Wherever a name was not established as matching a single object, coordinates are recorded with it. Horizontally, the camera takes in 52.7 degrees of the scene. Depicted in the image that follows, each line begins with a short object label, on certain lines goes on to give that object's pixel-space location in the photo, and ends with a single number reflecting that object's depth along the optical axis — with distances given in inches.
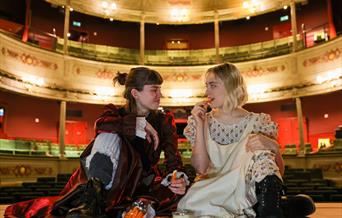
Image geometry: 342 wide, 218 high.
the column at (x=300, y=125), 508.7
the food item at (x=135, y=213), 83.0
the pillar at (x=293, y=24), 539.2
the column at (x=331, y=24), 544.3
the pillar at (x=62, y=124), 520.1
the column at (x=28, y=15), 573.1
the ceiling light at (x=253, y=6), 594.5
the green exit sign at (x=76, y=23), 668.8
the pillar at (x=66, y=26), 538.6
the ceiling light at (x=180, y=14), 635.5
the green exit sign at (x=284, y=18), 651.1
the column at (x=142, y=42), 604.2
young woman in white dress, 79.5
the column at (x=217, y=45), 605.9
